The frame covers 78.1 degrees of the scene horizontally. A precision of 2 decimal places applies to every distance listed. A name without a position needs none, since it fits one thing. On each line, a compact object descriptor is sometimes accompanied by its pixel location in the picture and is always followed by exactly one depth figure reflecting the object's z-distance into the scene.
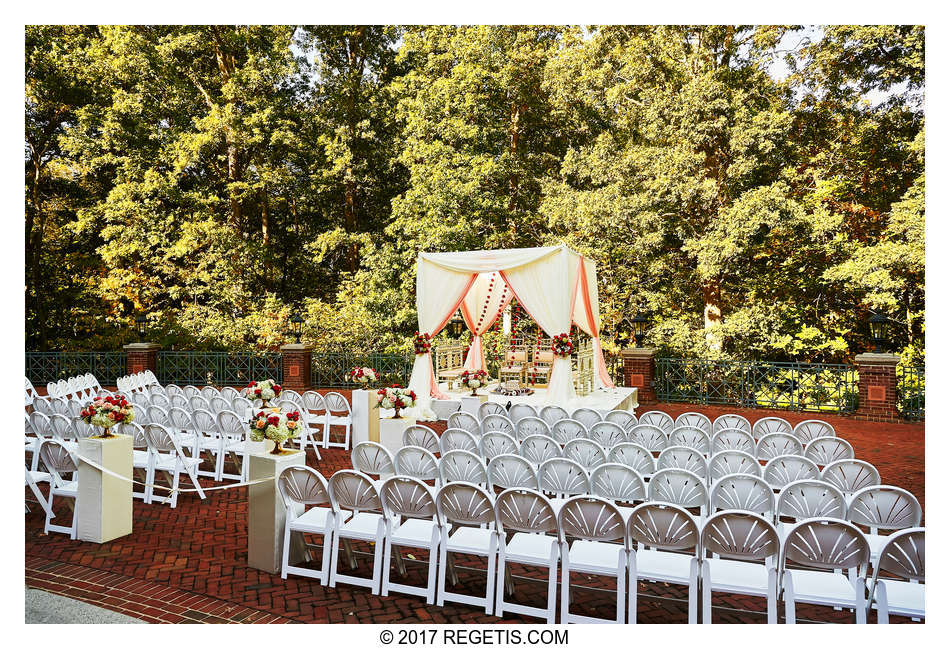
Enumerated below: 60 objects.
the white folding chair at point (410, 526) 4.06
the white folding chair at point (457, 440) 6.30
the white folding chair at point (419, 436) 6.67
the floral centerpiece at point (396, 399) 7.29
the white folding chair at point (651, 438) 6.62
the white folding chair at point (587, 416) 7.79
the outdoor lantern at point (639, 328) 14.97
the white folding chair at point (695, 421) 7.20
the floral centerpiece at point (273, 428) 4.69
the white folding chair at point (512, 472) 4.91
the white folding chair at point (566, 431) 6.96
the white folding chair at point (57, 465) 5.25
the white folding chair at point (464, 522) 3.96
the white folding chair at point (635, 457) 5.59
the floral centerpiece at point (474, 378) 10.88
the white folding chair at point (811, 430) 6.89
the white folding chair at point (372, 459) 5.38
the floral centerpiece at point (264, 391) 6.70
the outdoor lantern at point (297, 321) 16.53
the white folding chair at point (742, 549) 3.44
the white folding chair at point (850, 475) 4.94
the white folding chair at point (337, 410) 8.69
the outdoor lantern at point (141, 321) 17.81
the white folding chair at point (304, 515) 4.32
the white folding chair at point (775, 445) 6.24
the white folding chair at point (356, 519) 4.19
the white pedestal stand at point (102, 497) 5.12
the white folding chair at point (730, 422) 7.17
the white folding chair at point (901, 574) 3.28
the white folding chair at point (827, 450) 6.01
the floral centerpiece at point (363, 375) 8.67
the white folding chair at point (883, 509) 4.06
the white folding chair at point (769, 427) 7.16
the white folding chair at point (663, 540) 3.58
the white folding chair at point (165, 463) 6.20
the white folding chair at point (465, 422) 7.46
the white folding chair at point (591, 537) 3.71
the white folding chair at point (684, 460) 5.32
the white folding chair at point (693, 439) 6.48
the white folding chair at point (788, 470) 5.05
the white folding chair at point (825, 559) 3.34
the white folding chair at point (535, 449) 6.10
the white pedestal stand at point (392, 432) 7.21
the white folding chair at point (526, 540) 3.81
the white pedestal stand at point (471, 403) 10.33
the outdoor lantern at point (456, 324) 19.52
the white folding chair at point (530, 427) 7.06
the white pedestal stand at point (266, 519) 4.50
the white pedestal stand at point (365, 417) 8.48
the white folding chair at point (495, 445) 6.21
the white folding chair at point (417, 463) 5.29
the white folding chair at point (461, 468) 5.12
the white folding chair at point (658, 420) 7.40
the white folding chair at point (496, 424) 7.39
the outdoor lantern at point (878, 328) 11.73
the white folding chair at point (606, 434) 6.80
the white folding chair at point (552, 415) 8.06
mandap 10.65
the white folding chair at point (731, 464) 5.10
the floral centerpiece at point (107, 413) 5.28
